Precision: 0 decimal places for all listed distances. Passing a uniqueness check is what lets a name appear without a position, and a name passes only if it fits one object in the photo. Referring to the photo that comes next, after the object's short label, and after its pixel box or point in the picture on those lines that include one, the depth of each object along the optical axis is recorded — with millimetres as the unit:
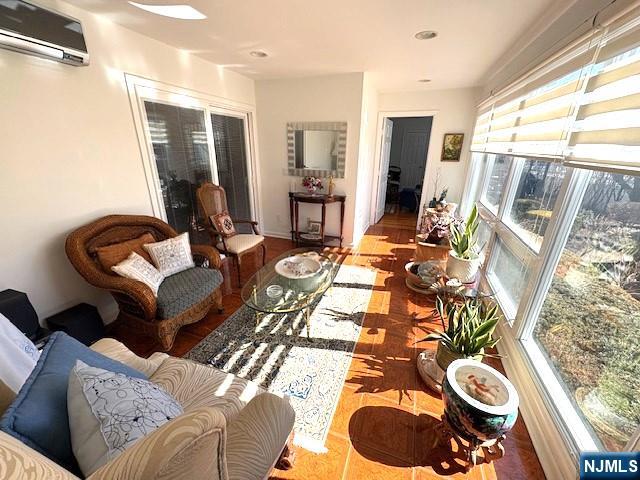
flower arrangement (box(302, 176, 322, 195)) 3623
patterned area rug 1462
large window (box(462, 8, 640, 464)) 1002
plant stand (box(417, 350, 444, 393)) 1585
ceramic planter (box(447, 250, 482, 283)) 2051
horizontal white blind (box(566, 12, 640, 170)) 936
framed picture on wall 3916
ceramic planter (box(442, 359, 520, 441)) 1036
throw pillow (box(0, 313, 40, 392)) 846
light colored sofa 461
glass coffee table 1860
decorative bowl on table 2115
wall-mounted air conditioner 1356
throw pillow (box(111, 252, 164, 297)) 1747
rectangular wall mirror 3432
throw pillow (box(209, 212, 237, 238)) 2777
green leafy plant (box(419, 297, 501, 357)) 1407
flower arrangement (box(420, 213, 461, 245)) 2564
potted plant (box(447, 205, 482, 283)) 2064
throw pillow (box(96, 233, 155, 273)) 1790
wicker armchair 1690
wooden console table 3537
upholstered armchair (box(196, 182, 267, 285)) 2700
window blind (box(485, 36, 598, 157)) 1316
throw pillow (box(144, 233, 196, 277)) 2041
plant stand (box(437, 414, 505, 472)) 1147
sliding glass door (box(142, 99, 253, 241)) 2445
